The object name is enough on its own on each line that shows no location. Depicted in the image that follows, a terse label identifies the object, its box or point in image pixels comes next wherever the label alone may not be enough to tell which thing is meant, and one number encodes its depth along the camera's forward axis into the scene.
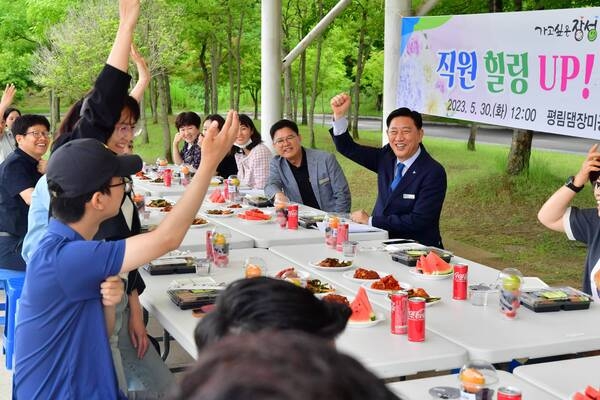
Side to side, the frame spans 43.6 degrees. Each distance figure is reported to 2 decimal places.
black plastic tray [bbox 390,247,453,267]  3.99
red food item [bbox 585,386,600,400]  2.17
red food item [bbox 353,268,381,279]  3.61
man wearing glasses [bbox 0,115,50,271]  4.65
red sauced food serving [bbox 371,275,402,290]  3.40
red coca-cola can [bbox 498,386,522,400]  2.06
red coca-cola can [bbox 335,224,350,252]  4.35
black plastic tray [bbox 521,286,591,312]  3.13
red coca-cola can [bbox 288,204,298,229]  5.03
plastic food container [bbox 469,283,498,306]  3.22
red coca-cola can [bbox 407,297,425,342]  2.72
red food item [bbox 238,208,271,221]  5.32
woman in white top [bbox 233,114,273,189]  7.27
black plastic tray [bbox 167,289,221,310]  3.15
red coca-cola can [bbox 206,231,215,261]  3.98
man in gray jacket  5.88
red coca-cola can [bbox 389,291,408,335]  2.80
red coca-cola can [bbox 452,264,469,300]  3.30
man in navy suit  5.00
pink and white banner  5.62
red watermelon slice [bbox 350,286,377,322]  2.92
